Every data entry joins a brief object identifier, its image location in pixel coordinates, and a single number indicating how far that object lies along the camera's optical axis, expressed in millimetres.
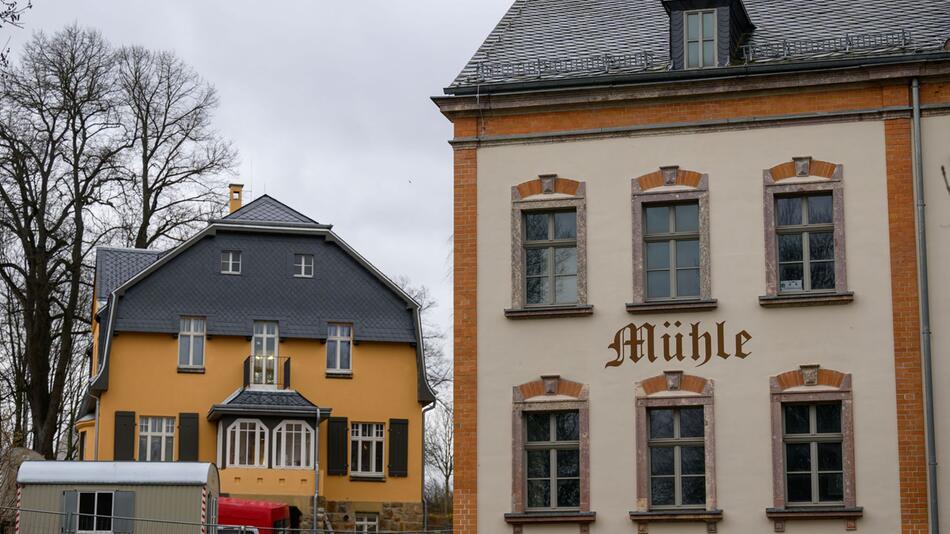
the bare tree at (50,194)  51719
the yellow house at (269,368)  48469
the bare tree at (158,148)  55094
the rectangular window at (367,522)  49250
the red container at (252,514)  39094
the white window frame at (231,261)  50719
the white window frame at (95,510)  34500
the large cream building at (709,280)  24703
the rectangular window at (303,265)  51312
